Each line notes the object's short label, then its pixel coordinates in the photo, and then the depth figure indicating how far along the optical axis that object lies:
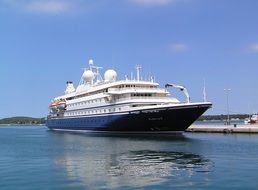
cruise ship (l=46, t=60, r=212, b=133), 68.06
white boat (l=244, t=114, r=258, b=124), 120.95
